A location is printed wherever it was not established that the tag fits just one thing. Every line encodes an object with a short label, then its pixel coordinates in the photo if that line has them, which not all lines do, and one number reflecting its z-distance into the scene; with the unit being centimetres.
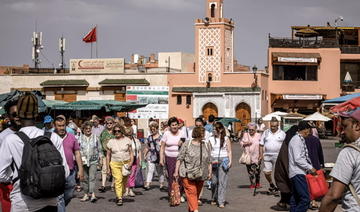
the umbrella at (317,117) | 3978
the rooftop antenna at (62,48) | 6262
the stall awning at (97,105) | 2970
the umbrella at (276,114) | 4289
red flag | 6350
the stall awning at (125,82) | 5406
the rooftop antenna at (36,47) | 6488
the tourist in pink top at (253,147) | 1659
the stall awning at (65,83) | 5531
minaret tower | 5366
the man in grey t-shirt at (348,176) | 511
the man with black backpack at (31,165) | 589
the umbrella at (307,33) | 5721
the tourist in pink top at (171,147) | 1443
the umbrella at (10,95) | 2081
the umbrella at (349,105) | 1579
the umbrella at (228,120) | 4206
